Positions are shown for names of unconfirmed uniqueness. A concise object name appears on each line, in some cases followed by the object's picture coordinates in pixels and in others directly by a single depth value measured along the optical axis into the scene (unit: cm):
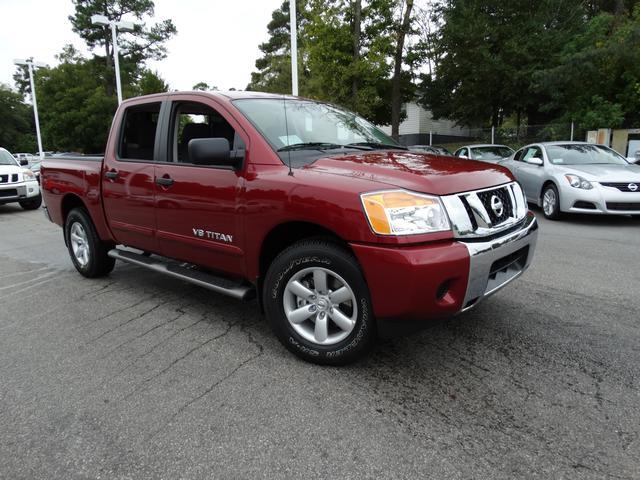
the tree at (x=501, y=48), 2455
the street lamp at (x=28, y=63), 2867
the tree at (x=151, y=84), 3056
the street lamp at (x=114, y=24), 1970
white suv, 1145
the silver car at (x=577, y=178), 770
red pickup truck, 264
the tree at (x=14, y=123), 5891
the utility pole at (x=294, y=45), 1416
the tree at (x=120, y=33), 3966
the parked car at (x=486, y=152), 1284
